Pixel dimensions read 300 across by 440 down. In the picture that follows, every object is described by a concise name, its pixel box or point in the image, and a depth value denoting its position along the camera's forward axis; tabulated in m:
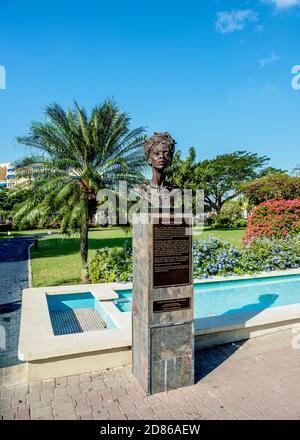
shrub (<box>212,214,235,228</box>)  38.78
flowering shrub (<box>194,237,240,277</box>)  9.61
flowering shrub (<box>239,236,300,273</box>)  10.27
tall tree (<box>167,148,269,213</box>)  38.84
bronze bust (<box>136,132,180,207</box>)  4.06
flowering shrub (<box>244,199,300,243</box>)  15.38
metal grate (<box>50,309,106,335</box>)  6.23
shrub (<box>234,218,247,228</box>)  38.25
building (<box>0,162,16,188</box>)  75.25
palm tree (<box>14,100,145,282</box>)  9.44
